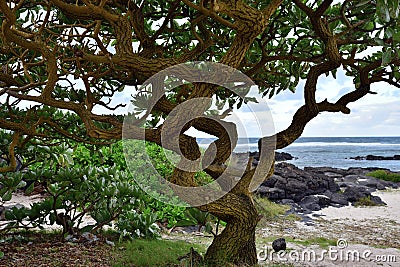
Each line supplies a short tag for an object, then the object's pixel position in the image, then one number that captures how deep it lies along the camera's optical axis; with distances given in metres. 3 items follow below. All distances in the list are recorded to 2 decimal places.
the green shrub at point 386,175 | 10.77
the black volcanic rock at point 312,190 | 7.17
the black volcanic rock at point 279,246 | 3.16
